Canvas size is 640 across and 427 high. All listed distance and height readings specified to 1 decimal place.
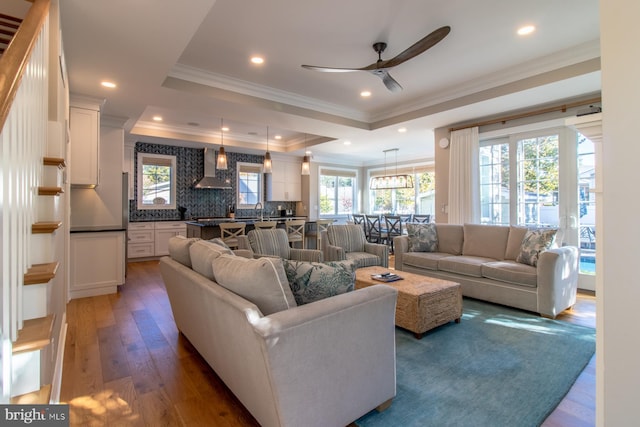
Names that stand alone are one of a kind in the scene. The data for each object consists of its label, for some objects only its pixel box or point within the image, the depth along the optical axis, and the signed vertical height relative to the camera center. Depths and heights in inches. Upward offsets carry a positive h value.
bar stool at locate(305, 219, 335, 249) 250.5 -13.4
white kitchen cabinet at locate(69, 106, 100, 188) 151.9 +35.8
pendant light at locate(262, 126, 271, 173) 224.7 +37.8
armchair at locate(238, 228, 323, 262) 162.7 -16.5
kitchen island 198.5 -9.0
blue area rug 69.2 -44.6
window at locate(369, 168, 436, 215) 350.6 +20.3
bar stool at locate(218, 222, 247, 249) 194.1 -10.3
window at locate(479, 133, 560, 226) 178.7 +20.7
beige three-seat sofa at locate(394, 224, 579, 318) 129.0 -25.1
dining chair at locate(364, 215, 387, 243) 287.9 -15.5
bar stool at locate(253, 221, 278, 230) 207.6 -6.1
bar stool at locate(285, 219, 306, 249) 227.9 -11.4
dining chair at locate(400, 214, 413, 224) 300.8 -3.5
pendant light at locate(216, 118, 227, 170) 209.3 +37.8
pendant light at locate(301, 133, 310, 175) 236.1 +37.6
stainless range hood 286.4 +40.1
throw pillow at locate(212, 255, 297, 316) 61.3 -14.1
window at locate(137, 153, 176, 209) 266.8 +30.8
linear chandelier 301.0 +32.9
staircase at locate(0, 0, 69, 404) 35.4 -0.1
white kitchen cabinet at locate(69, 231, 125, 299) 159.0 -24.8
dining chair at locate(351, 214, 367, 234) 307.5 -5.6
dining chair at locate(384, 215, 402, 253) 273.7 -10.3
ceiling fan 99.2 +57.3
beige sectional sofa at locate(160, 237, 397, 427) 53.2 -25.0
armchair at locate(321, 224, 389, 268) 172.6 -19.4
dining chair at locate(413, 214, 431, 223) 288.6 -3.5
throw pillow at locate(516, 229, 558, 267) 138.0 -14.0
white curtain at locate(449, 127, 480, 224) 204.8 +25.3
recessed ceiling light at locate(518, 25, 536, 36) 118.6 +72.1
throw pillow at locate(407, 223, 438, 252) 186.5 -14.4
